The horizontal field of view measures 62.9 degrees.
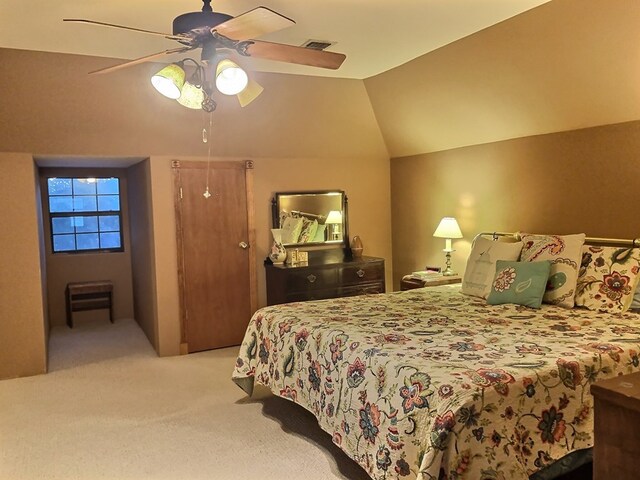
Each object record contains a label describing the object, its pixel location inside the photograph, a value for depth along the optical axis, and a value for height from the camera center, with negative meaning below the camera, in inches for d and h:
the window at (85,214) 244.8 +7.0
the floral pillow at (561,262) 132.3 -12.7
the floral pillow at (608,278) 124.6 -16.5
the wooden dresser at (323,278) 194.2 -22.1
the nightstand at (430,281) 188.1 -23.3
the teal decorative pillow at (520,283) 133.5 -18.1
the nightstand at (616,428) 61.7 -26.2
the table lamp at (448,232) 190.7 -5.8
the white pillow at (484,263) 149.2 -13.9
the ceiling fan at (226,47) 84.8 +32.6
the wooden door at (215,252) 193.9 -10.7
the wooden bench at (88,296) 236.8 -31.4
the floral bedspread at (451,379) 80.4 -28.6
